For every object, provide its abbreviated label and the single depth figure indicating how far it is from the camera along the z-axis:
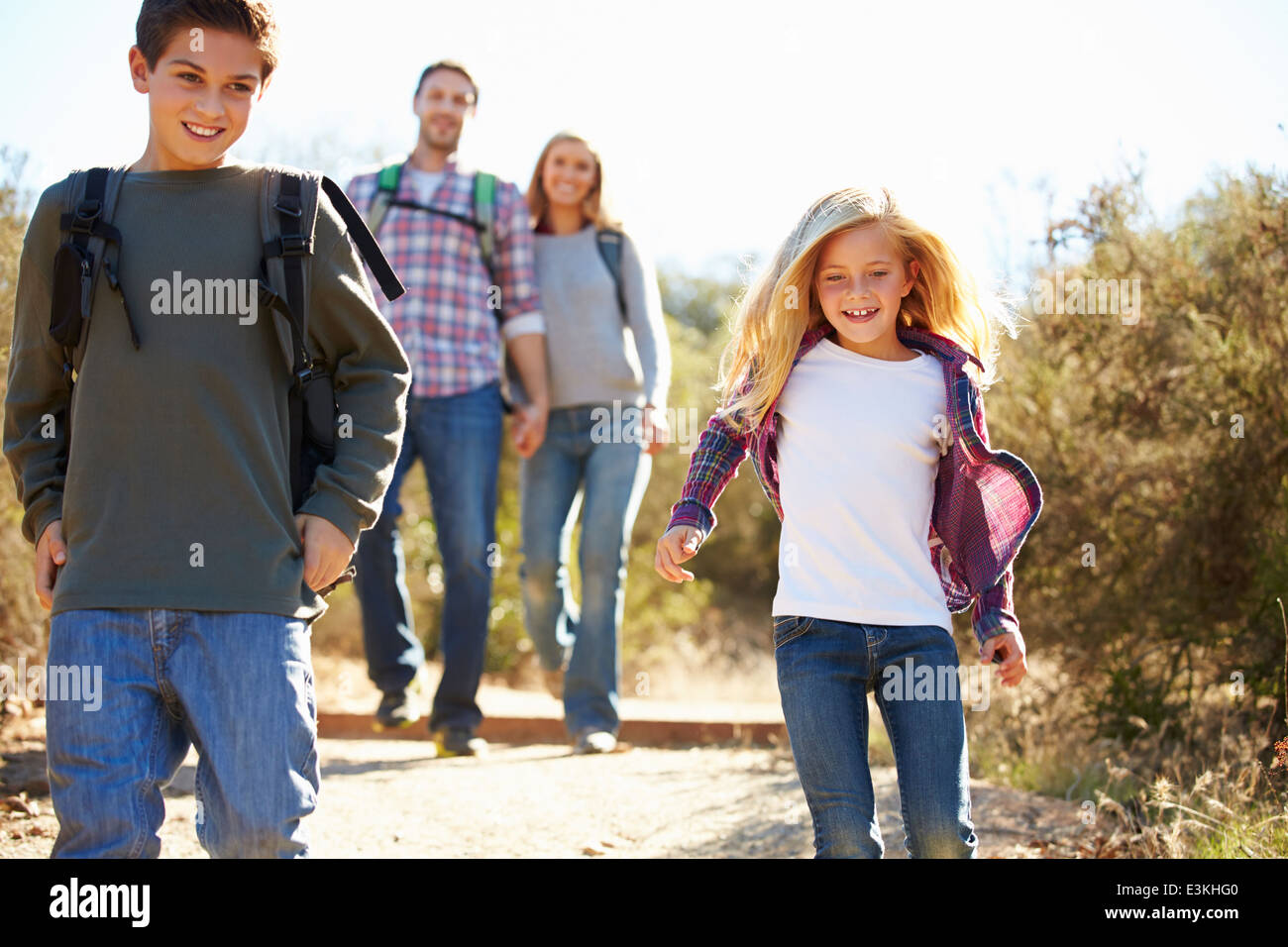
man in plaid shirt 5.50
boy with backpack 2.49
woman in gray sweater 5.80
